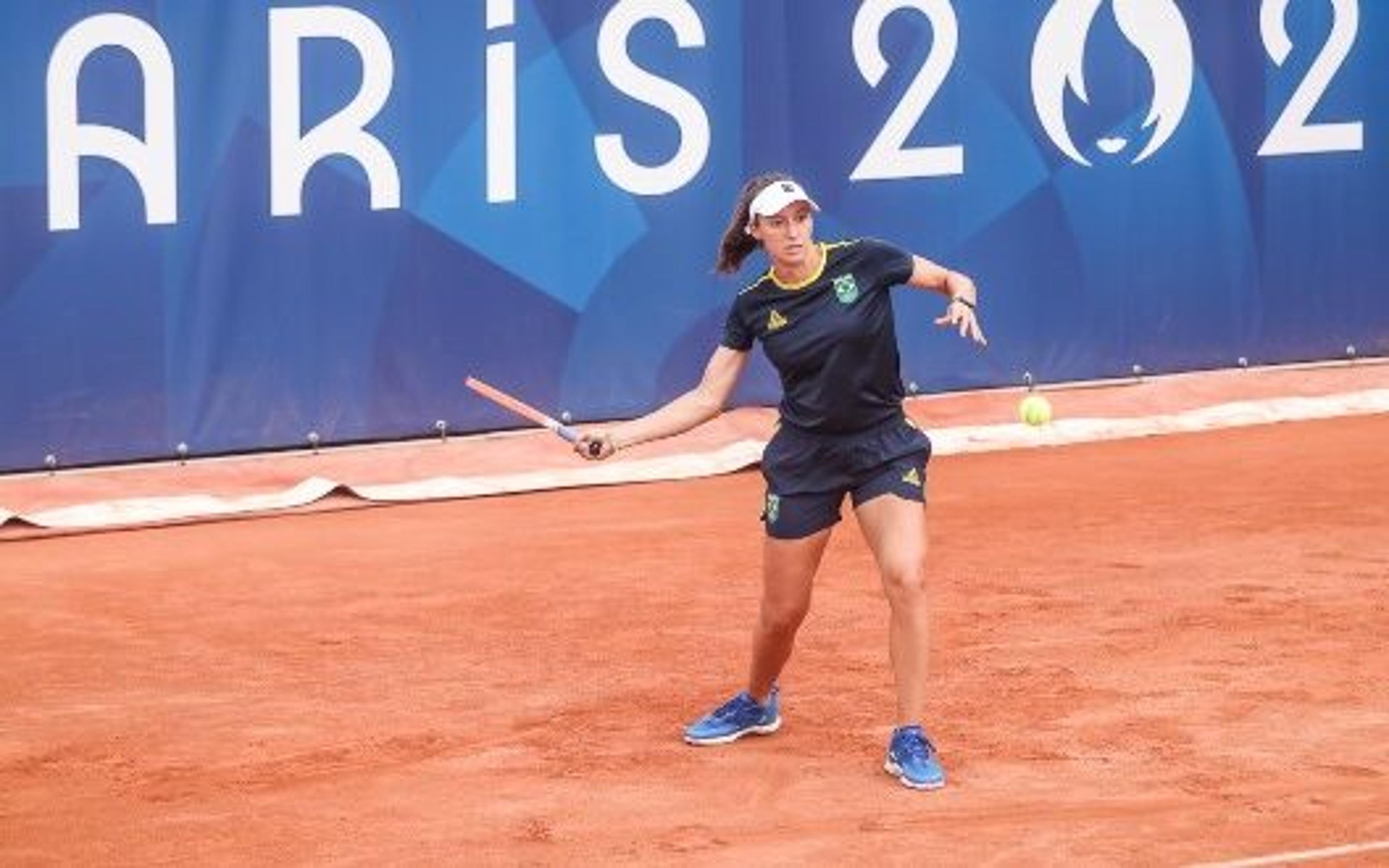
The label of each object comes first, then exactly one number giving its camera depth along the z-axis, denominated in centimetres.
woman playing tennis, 1702
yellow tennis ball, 3004
